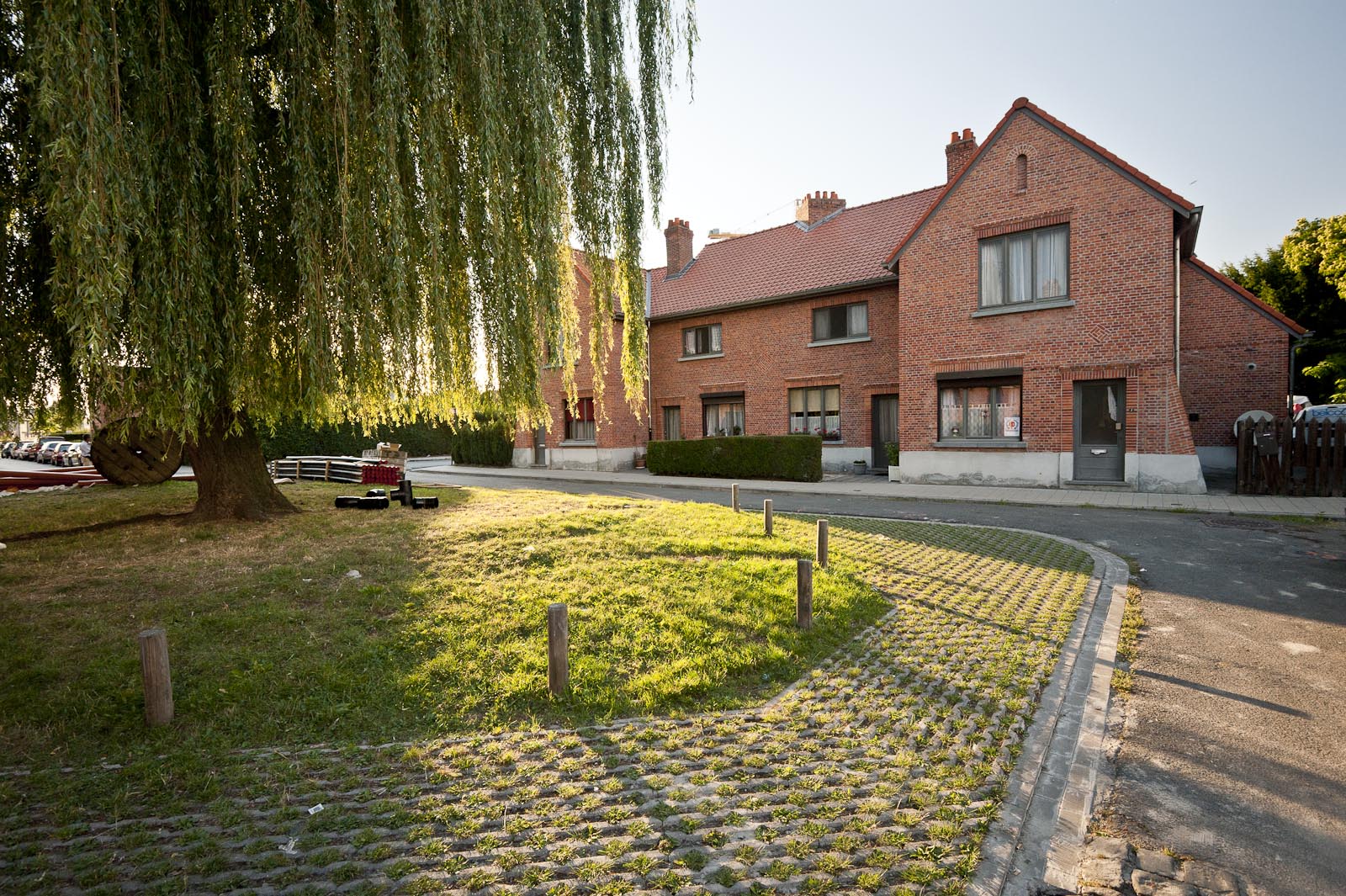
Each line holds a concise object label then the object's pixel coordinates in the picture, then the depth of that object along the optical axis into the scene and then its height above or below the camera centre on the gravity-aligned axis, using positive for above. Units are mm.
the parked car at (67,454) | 31522 -186
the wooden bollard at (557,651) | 4516 -1391
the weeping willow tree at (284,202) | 4652 +2024
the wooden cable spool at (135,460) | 15250 -251
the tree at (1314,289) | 27938 +6144
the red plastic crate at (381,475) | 15906 -715
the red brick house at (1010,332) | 15258 +2684
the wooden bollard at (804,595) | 5832 -1365
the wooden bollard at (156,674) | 4062 -1345
